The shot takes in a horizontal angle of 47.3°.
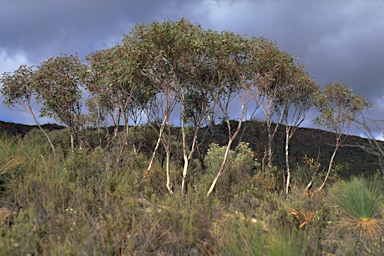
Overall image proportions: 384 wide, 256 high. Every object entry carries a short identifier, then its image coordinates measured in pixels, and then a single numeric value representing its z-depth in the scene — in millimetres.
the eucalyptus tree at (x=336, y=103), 16797
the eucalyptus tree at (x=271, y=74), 12711
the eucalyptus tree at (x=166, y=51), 11117
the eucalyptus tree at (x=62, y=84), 15320
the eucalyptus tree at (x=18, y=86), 16188
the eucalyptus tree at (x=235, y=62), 11828
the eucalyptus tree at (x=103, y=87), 14055
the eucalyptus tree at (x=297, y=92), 15914
